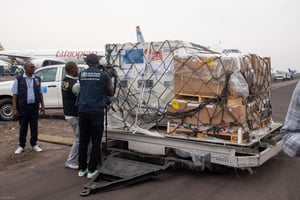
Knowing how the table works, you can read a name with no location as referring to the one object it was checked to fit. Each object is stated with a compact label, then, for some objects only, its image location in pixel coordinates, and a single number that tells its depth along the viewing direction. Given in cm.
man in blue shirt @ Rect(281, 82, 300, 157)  212
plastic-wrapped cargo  559
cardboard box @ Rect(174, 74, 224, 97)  568
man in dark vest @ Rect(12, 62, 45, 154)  726
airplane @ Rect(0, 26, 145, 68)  2985
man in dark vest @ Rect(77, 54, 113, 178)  558
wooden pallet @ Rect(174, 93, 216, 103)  583
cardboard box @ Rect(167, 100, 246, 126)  552
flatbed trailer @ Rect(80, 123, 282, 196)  529
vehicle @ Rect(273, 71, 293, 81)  6542
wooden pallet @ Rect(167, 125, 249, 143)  557
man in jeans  618
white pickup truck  1176
